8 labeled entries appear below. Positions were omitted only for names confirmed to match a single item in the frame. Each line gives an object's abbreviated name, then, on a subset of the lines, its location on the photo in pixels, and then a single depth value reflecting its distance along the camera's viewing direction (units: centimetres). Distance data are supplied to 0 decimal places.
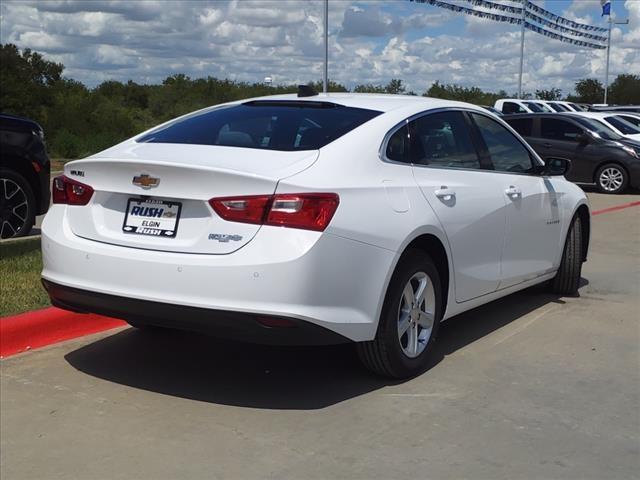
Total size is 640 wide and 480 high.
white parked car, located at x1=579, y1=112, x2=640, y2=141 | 1856
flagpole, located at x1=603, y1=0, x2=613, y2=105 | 5822
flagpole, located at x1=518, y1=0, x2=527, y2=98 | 4325
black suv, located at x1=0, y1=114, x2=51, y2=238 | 909
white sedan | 413
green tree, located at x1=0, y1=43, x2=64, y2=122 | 3181
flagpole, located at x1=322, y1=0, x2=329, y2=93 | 2262
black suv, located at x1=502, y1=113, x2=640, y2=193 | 1739
